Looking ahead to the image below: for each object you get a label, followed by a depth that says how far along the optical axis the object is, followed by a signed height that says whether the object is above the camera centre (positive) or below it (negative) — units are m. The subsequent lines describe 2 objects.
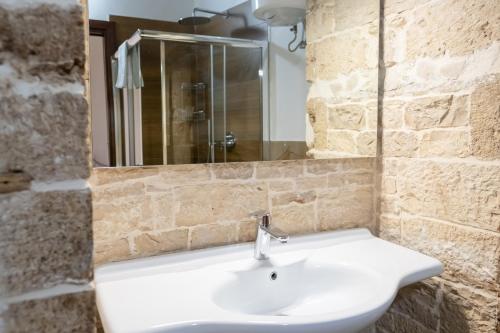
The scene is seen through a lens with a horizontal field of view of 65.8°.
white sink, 0.84 -0.39
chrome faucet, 1.20 -0.30
